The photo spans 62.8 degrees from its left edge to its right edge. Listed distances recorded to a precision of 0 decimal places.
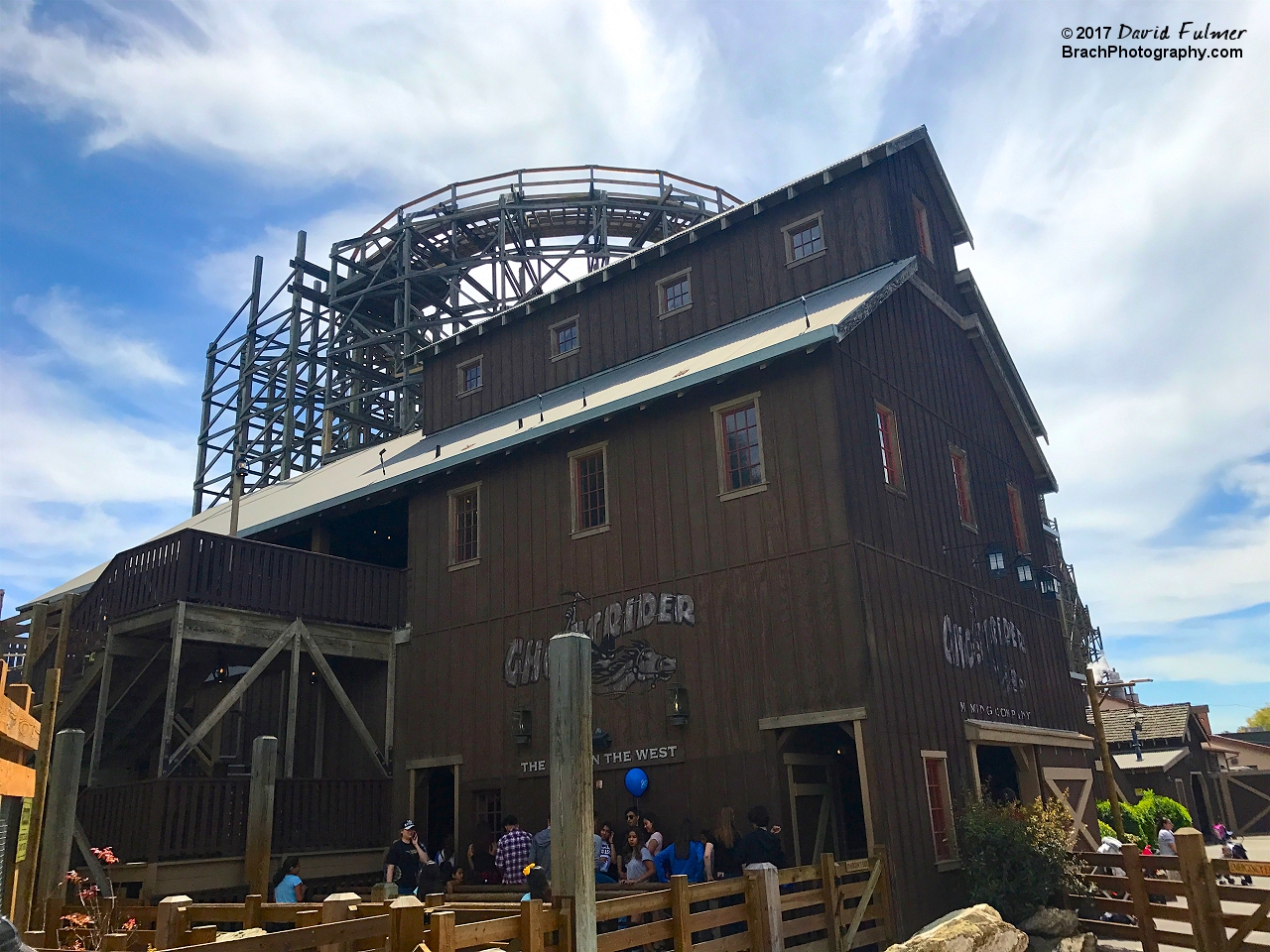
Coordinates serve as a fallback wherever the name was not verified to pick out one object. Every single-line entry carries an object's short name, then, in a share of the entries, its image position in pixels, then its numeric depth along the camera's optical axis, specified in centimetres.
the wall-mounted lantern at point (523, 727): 1515
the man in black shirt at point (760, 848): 1084
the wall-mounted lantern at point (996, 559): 1628
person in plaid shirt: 1278
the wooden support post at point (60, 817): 1049
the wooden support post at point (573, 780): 741
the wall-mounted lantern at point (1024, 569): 1680
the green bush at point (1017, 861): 1209
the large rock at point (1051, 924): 1180
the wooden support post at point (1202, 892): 1085
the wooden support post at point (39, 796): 920
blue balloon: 1355
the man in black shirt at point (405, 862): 1230
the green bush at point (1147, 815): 2455
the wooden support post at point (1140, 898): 1143
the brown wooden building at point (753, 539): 1300
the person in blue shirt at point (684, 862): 1089
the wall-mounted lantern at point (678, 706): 1351
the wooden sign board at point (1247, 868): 1123
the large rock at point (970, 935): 983
